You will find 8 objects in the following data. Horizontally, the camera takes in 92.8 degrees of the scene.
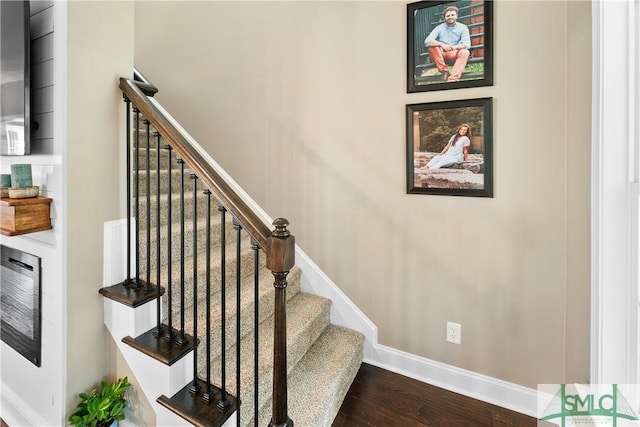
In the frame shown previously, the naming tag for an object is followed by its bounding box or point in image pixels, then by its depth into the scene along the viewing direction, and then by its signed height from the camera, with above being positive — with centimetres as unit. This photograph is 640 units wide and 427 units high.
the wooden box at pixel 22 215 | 131 -3
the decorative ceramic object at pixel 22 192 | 135 +7
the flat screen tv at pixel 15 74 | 136 +61
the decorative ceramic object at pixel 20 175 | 140 +15
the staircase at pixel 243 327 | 143 -70
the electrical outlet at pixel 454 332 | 197 -81
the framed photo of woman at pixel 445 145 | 181 +38
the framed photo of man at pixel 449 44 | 178 +100
